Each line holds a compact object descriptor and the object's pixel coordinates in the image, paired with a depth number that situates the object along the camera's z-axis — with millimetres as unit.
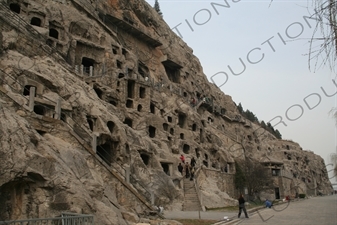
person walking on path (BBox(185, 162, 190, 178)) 26969
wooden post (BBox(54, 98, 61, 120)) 15897
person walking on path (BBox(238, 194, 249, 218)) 16919
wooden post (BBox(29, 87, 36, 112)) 14633
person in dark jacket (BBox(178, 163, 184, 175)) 27772
